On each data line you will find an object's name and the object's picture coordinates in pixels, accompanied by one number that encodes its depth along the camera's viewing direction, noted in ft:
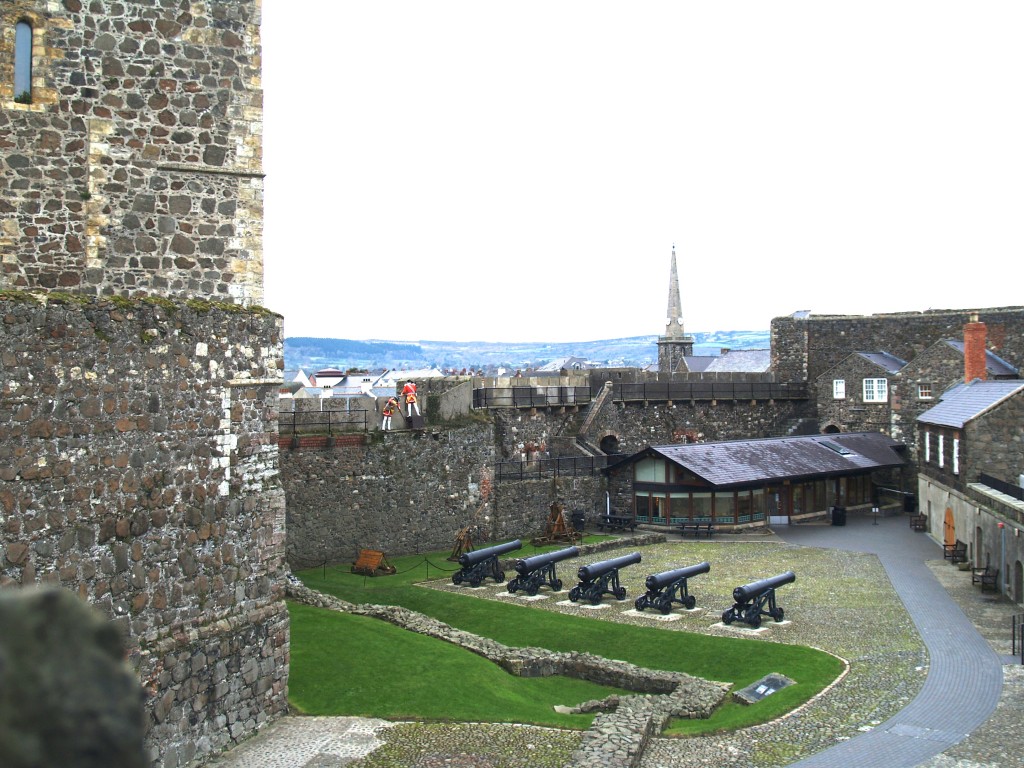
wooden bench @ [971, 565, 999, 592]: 78.23
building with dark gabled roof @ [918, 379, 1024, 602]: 77.71
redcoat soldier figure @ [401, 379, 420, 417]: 100.12
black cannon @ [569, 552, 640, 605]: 76.38
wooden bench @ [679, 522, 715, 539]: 111.14
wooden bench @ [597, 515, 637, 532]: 113.09
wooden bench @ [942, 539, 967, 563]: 91.66
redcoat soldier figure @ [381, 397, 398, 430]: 97.96
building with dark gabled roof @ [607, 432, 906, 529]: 113.91
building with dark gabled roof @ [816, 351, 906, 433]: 145.59
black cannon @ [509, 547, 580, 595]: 79.05
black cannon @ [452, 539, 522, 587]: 83.56
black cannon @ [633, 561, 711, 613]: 72.13
